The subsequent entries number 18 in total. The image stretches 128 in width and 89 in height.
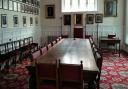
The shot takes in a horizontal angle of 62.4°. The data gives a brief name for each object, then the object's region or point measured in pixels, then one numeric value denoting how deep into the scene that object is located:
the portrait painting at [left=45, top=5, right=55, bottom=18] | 6.87
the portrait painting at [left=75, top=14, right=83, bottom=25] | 6.65
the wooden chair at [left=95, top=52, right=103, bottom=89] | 2.02
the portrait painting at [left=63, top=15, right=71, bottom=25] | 6.79
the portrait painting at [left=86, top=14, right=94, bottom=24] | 6.61
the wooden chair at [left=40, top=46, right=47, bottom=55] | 2.70
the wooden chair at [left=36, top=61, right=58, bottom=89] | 1.68
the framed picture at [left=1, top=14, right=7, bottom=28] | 4.02
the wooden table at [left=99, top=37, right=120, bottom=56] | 5.31
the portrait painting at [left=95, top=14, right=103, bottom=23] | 6.55
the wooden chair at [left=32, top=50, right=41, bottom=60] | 2.23
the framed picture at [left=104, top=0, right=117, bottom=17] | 6.44
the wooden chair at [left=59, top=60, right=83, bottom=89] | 1.61
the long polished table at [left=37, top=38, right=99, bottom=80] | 1.81
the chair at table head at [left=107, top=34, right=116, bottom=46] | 6.10
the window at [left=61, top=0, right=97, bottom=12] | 6.76
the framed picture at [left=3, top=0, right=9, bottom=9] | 4.10
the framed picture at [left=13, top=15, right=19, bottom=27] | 4.63
